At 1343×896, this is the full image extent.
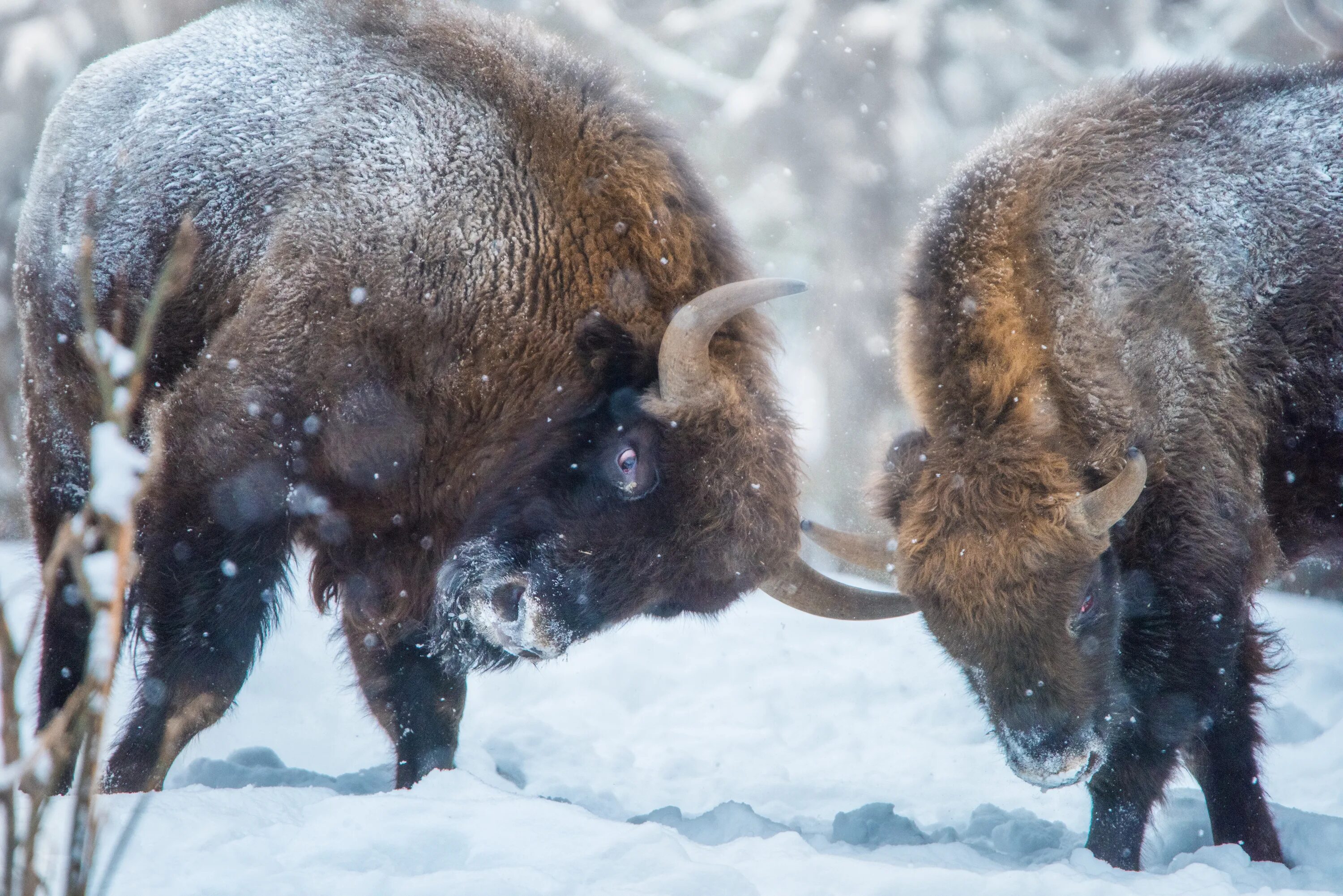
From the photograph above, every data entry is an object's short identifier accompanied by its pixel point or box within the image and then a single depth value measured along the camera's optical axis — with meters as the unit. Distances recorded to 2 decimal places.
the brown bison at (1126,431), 22.80
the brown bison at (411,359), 22.79
